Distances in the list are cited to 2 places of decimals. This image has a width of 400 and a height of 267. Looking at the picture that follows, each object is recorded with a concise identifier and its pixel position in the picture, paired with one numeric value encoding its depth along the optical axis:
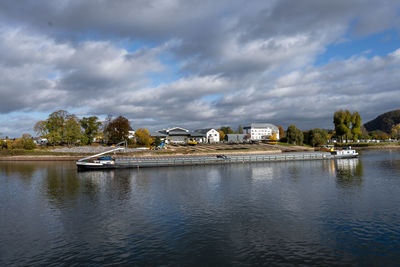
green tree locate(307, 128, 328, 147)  140.50
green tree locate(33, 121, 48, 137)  124.64
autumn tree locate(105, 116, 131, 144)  120.00
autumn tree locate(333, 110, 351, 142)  150.62
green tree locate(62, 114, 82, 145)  117.69
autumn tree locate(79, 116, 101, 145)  124.83
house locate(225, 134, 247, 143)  186.80
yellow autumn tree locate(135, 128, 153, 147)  123.25
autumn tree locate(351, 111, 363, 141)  155.50
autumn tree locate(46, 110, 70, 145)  117.62
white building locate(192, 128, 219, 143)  171.35
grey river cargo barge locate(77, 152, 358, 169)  68.81
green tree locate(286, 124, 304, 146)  140.25
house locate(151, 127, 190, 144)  155.60
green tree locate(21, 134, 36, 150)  114.19
